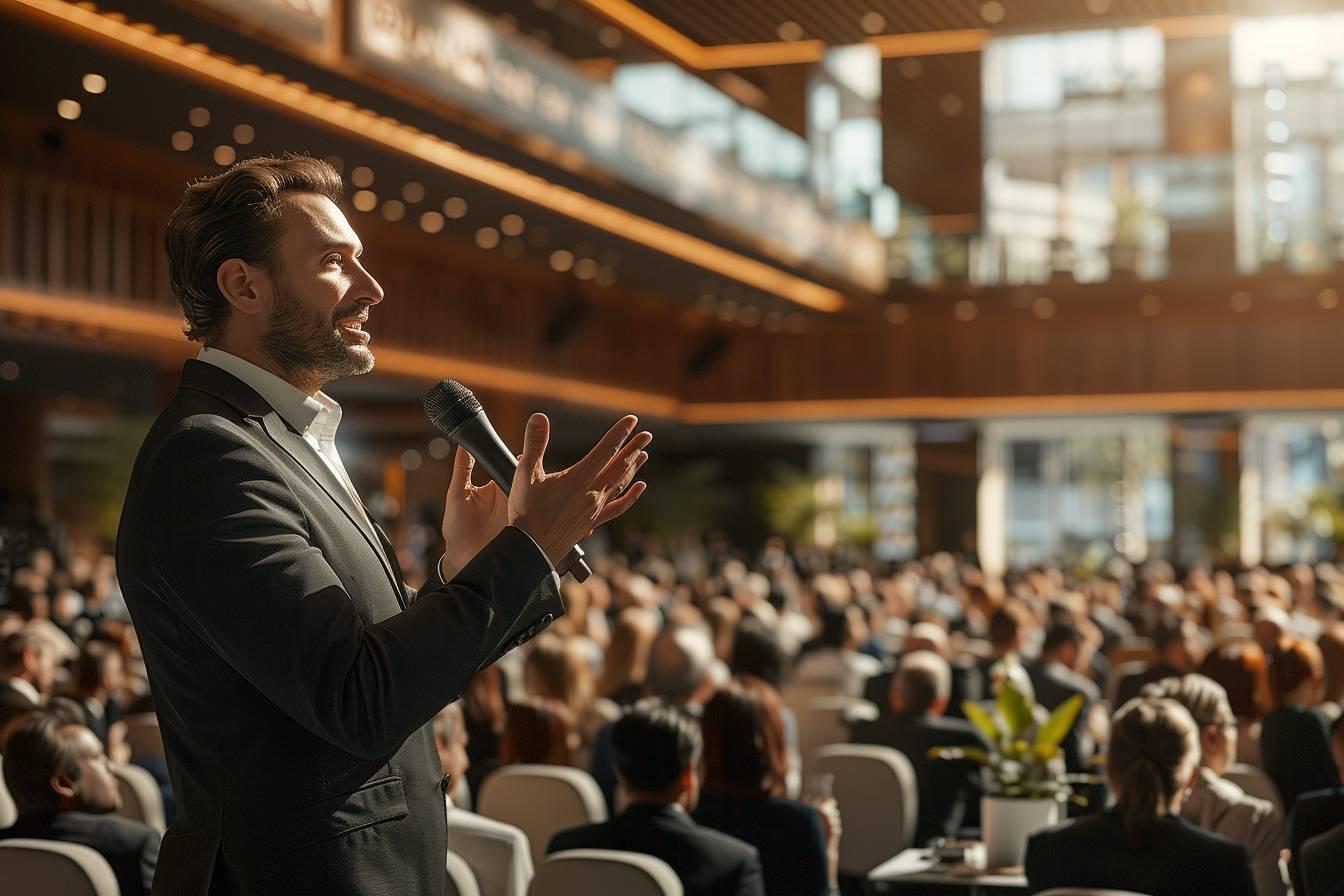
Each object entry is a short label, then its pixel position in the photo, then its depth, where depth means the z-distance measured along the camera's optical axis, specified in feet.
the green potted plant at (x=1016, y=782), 15.52
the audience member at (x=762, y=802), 14.40
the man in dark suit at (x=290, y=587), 4.96
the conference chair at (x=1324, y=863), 12.04
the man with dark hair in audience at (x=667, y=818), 12.45
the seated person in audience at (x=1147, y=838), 11.95
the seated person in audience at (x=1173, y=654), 24.39
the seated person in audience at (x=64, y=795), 12.84
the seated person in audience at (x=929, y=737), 20.48
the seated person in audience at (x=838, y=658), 31.32
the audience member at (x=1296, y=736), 18.52
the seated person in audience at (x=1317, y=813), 14.46
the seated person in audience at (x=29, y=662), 21.26
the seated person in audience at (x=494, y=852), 13.11
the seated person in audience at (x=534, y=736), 18.16
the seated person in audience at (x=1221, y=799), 14.60
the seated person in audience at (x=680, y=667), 23.11
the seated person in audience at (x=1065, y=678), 21.25
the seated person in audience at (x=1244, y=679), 20.04
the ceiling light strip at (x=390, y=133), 30.76
